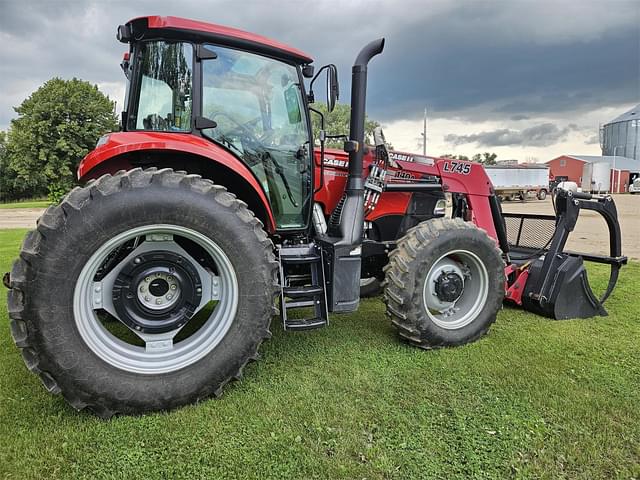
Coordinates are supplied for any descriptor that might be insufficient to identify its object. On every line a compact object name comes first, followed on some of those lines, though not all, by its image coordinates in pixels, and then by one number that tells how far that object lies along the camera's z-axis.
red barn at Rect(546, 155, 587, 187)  55.56
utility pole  26.69
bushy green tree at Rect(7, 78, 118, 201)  30.75
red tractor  2.43
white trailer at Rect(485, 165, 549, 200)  29.94
